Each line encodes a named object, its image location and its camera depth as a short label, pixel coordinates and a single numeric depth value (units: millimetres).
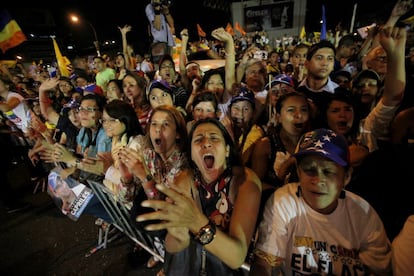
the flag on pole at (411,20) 6794
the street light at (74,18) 25502
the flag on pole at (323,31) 6431
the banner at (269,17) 27750
